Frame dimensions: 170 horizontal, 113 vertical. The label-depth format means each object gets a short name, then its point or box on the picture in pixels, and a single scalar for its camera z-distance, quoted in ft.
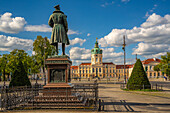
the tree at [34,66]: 135.44
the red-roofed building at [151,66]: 385.29
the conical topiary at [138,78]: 75.51
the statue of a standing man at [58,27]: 39.96
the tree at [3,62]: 191.33
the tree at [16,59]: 141.49
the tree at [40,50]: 133.28
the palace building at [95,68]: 494.59
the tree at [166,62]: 202.59
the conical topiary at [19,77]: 78.38
